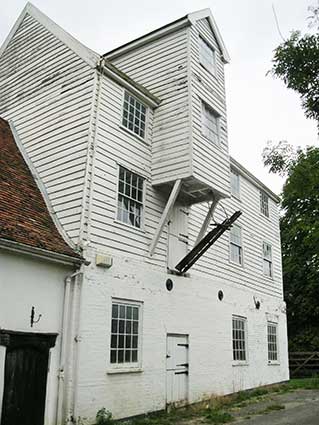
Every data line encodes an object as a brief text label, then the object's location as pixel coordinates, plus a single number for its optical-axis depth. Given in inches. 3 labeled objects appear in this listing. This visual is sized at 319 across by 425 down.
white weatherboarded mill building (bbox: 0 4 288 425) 408.5
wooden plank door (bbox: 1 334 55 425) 329.1
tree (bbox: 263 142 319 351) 1058.1
